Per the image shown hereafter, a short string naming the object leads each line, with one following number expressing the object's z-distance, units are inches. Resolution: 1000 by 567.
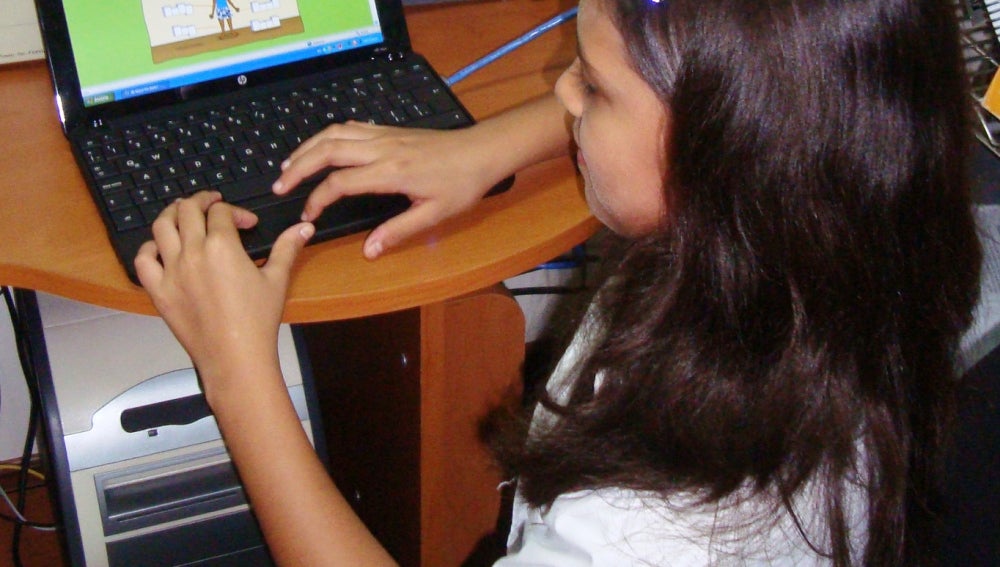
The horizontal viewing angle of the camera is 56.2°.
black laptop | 26.0
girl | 20.0
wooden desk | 24.7
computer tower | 31.8
